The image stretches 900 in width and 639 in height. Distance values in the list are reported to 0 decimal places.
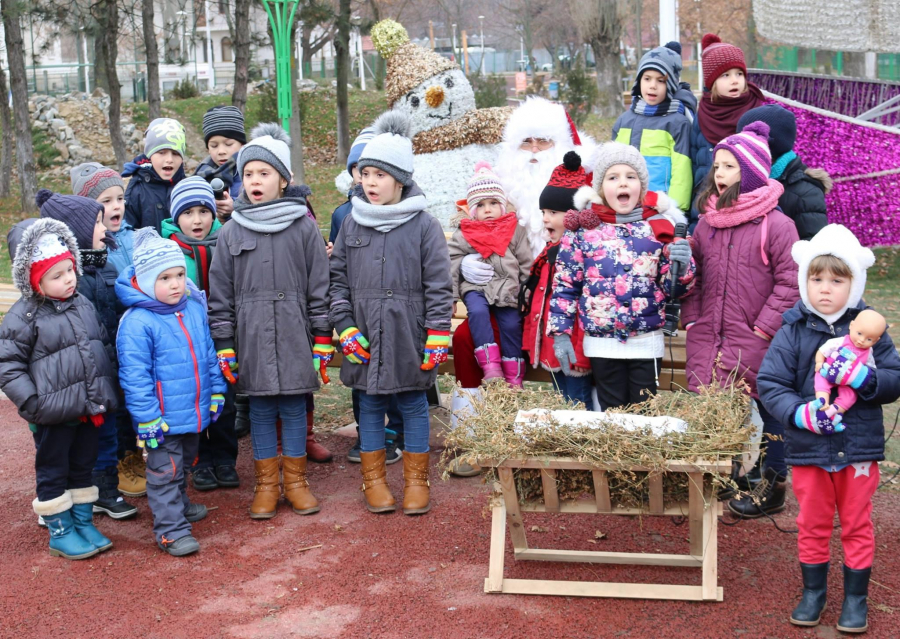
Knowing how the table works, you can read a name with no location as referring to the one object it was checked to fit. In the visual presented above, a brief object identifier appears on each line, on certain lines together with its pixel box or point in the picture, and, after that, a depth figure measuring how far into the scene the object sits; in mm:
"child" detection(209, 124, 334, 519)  4902
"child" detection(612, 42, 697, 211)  5574
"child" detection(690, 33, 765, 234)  5473
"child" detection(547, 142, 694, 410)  4672
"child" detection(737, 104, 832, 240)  4777
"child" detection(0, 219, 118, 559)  4383
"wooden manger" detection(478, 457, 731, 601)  3748
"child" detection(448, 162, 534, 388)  5336
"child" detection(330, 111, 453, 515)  4941
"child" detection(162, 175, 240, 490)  5258
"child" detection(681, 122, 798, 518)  4480
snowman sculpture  8859
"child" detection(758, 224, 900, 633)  3684
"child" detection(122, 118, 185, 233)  5812
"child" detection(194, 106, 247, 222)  6072
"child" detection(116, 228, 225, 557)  4594
